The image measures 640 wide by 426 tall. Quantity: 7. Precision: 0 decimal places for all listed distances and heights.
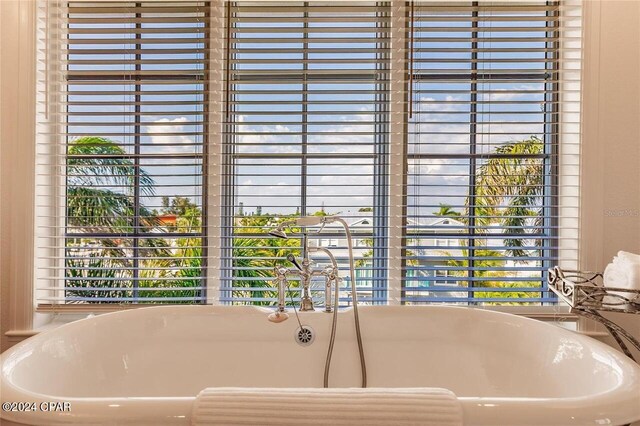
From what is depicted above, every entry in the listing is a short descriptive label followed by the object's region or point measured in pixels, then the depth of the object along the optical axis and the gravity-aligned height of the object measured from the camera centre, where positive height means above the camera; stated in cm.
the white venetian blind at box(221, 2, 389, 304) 173 +36
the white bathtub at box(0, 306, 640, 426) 124 -54
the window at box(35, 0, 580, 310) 172 +30
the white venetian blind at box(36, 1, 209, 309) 174 +27
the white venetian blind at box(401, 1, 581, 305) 170 +29
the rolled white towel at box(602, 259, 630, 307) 122 -23
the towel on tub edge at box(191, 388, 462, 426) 73 -40
